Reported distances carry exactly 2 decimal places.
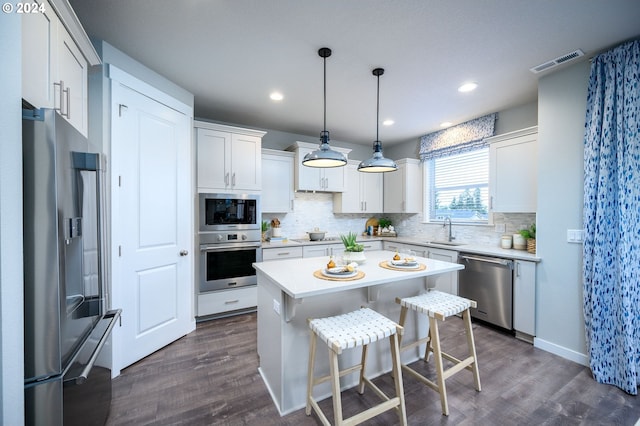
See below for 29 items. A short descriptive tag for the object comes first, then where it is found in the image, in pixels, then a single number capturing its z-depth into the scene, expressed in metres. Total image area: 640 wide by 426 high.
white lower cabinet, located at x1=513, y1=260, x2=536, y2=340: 2.66
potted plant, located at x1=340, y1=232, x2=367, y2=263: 2.21
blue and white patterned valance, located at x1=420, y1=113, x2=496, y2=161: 3.61
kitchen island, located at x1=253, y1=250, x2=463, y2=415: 1.75
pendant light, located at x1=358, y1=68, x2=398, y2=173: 2.36
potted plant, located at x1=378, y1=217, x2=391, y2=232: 5.15
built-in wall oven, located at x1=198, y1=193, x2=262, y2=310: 3.18
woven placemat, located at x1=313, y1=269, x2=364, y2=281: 1.79
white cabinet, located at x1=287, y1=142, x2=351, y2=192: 4.10
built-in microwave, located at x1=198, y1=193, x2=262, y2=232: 3.19
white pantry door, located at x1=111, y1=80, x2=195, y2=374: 2.20
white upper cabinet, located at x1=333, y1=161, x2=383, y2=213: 4.69
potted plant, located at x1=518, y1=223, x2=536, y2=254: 2.93
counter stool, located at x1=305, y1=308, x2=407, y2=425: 1.44
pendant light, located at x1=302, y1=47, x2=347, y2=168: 2.14
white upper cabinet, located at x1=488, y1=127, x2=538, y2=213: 2.92
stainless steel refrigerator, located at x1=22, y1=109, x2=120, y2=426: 0.97
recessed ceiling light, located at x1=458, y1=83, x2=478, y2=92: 2.72
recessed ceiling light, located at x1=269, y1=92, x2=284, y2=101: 2.98
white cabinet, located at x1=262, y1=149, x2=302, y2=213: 3.95
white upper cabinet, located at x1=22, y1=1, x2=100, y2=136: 1.09
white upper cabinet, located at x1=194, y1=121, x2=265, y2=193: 3.21
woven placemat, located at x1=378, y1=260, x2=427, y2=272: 2.07
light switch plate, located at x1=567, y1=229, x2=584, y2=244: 2.31
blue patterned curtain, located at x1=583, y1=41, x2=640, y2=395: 1.99
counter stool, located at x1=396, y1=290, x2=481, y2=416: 1.79
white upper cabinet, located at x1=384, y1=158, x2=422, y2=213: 4.60
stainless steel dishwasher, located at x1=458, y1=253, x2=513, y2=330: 2.87
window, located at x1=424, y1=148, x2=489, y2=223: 3.79
